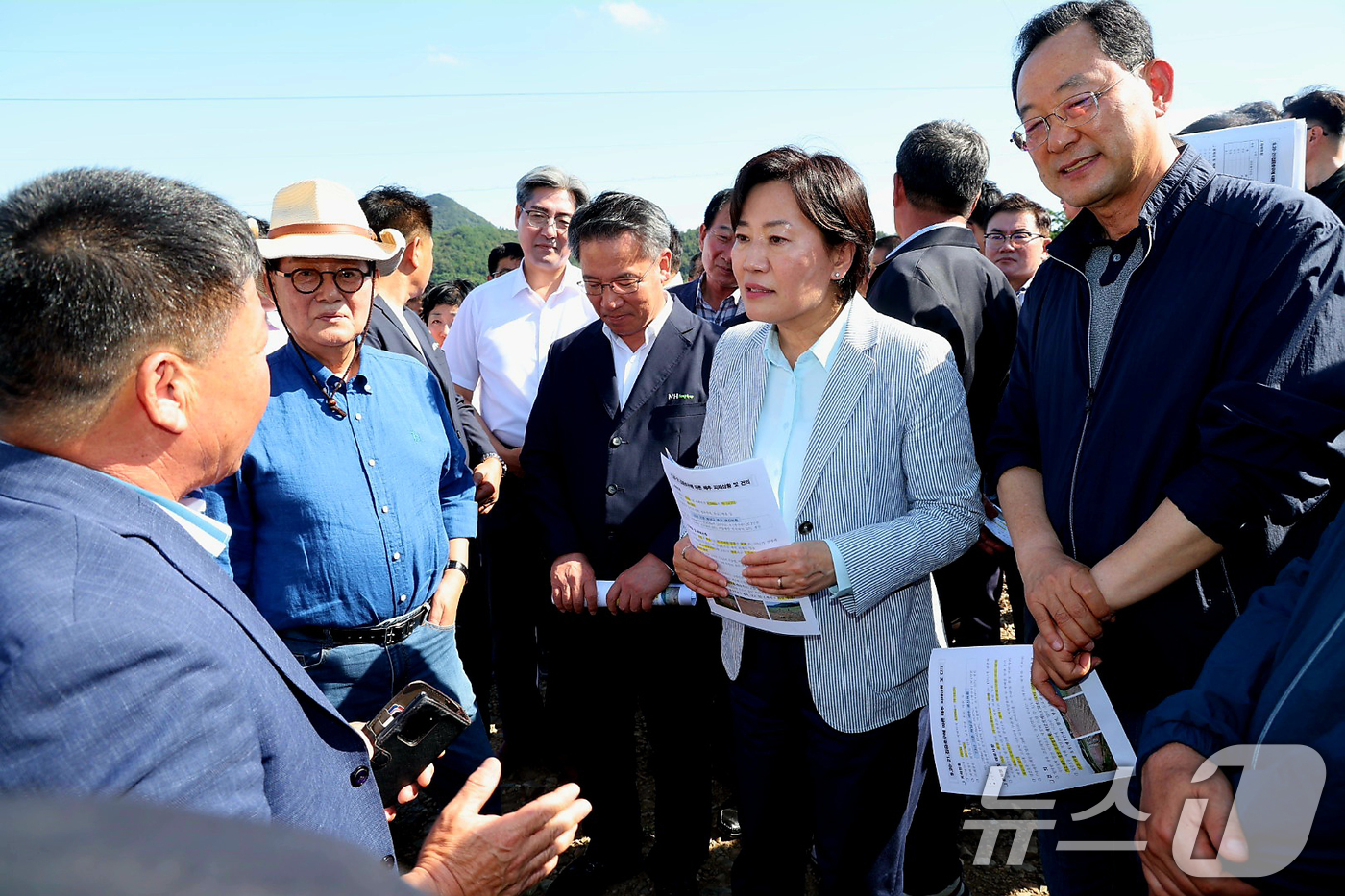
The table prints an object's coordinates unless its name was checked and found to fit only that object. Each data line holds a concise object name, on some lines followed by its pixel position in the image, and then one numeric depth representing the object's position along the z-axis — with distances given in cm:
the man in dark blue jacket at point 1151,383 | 169
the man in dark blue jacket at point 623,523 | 304
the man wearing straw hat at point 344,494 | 244
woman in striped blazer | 224
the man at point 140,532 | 105
